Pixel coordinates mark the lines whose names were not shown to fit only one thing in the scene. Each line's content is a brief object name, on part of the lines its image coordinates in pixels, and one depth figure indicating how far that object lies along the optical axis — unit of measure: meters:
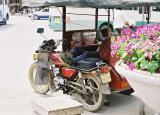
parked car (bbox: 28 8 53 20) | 31.45
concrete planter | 2.73
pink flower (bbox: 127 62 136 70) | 2.91
